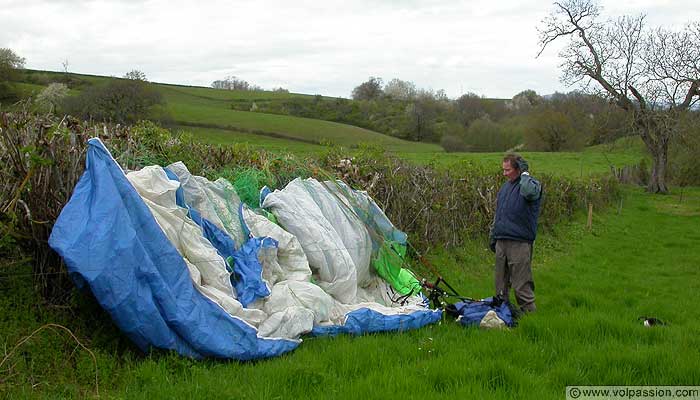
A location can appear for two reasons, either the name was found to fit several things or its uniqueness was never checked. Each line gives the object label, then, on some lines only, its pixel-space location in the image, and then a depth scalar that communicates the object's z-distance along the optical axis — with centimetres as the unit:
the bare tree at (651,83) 2897
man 693
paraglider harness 639
